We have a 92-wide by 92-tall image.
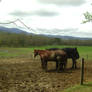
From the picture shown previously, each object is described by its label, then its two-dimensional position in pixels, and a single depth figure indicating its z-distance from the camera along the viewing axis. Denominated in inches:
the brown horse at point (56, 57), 606.2
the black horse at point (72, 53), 684.1
